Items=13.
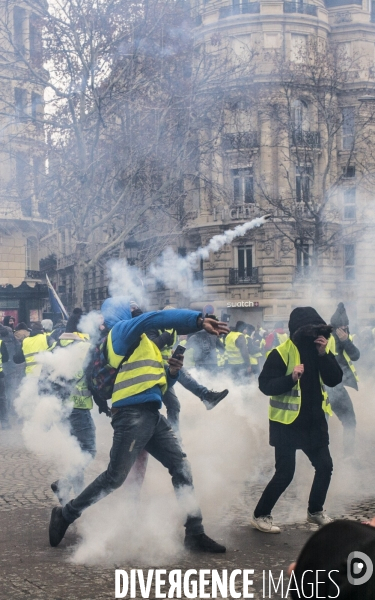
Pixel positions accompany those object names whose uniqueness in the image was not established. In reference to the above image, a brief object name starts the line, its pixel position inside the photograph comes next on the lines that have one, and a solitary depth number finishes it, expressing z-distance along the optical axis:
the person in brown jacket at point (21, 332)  14.91
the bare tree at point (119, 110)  19.16
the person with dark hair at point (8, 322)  18.22
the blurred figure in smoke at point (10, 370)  14.98
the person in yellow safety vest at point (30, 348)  12.39
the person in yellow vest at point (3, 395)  13.29
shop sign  36.34
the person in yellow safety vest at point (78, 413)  6.62
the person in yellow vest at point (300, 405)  6.01
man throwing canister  5.50
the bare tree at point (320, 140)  25.80
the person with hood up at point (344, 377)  9.22
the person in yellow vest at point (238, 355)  13.08
